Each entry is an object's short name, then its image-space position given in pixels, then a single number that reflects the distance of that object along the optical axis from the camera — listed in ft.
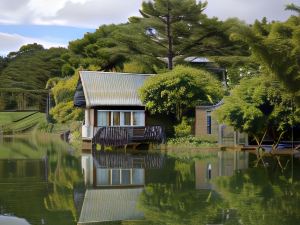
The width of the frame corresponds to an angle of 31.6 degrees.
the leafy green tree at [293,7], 54.75
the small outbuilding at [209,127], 103.24
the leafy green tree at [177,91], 108.47
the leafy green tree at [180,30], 126.52
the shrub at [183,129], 111.45
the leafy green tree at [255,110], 90.74
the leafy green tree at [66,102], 157.48
